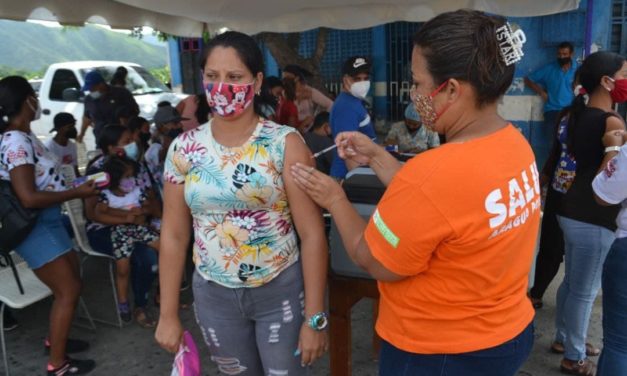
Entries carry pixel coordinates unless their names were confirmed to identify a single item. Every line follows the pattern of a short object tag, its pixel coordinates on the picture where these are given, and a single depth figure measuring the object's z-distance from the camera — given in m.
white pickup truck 9.23
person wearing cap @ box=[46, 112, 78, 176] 4.64
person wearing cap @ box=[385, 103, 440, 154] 4.77
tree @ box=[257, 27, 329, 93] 7.27
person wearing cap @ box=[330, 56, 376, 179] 3.84
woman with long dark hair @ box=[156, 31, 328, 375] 1.66
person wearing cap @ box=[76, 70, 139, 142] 5.31
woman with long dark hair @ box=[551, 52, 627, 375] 2.43
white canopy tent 4.12
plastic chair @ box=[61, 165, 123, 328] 3.62
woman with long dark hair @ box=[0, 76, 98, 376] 2.63
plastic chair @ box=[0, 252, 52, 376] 2.98
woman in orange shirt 1.15
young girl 3.50
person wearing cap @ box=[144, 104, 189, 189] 4.51
